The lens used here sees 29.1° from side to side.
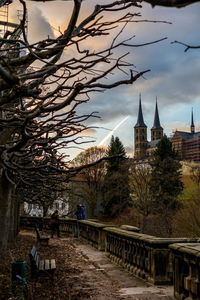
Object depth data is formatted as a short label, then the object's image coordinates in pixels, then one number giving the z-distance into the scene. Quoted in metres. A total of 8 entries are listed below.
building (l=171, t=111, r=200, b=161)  154.25
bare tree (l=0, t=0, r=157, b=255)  4.56
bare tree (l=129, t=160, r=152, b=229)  44.81
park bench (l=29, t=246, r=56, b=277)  8.43
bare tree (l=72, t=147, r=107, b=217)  54.34
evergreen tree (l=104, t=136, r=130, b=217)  53.88
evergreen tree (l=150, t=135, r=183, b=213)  48.09
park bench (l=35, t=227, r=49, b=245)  17.30
